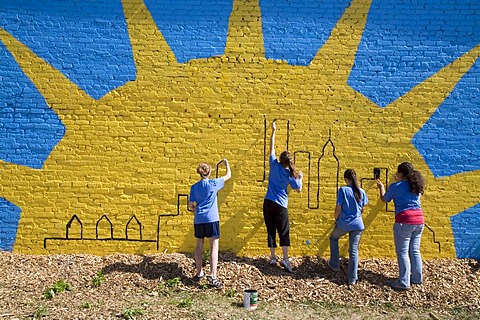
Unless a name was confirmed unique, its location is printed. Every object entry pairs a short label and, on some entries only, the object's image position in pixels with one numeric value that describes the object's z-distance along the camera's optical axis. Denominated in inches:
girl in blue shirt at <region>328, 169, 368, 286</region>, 249.8
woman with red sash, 244.8
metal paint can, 223.1
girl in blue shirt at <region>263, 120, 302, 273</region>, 257.0
